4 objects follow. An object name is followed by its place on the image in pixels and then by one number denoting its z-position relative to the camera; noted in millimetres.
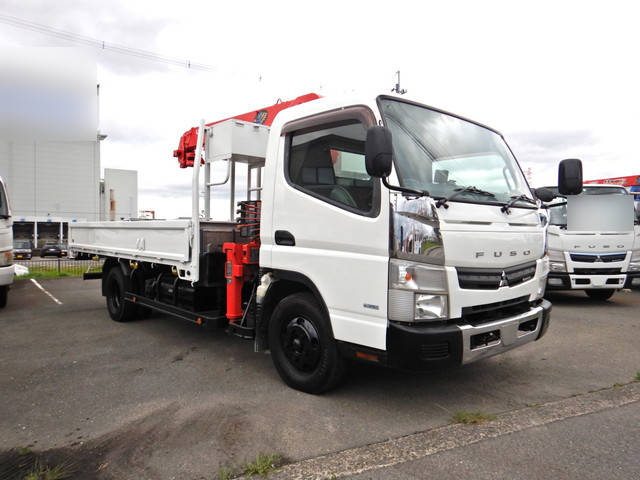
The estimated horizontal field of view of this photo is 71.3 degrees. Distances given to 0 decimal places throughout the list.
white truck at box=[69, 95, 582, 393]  3170
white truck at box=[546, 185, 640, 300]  7906
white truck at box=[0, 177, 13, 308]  7785
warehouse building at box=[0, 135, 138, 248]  40281
